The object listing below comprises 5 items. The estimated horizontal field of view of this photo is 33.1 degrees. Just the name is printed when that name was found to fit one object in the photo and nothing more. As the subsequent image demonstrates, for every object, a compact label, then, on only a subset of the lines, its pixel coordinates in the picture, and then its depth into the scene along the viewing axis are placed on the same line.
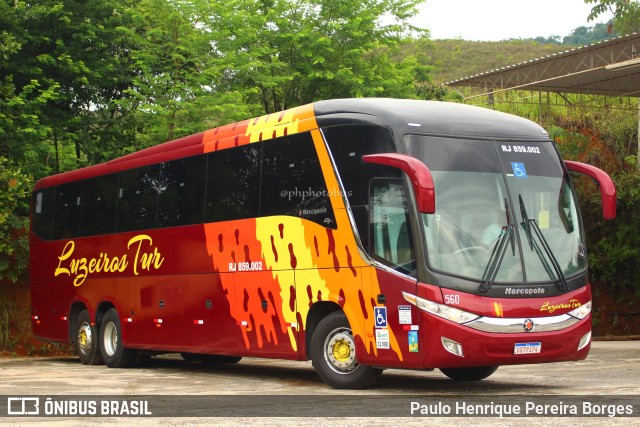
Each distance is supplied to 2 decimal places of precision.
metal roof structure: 30.02
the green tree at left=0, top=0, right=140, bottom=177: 27.05
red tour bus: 12.34
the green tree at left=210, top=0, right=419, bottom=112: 33.38
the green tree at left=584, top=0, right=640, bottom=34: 65.44
